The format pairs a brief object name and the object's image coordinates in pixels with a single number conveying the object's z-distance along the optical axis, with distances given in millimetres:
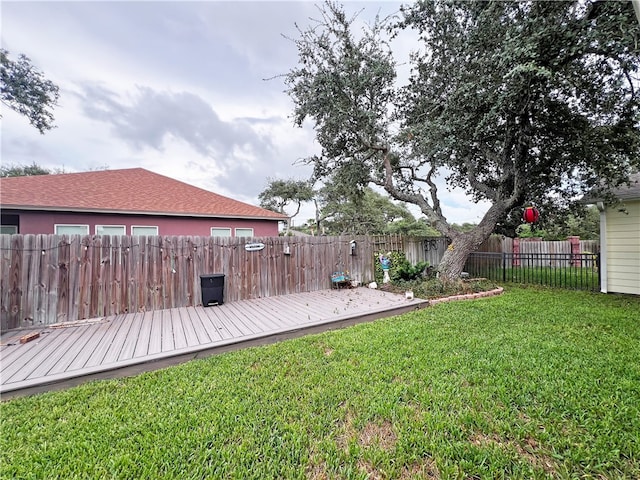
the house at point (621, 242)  6109
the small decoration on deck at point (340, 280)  6926
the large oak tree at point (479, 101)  4289
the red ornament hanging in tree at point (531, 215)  7023
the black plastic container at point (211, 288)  5246
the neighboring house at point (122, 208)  7480
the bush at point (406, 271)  7469
